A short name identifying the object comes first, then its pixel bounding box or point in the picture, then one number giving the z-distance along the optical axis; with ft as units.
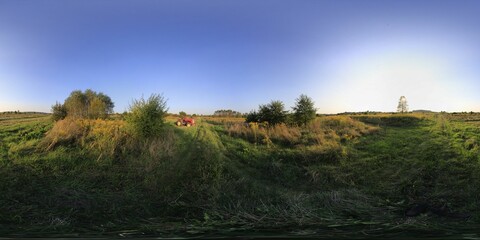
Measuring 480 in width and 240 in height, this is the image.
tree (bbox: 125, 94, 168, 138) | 57.47
